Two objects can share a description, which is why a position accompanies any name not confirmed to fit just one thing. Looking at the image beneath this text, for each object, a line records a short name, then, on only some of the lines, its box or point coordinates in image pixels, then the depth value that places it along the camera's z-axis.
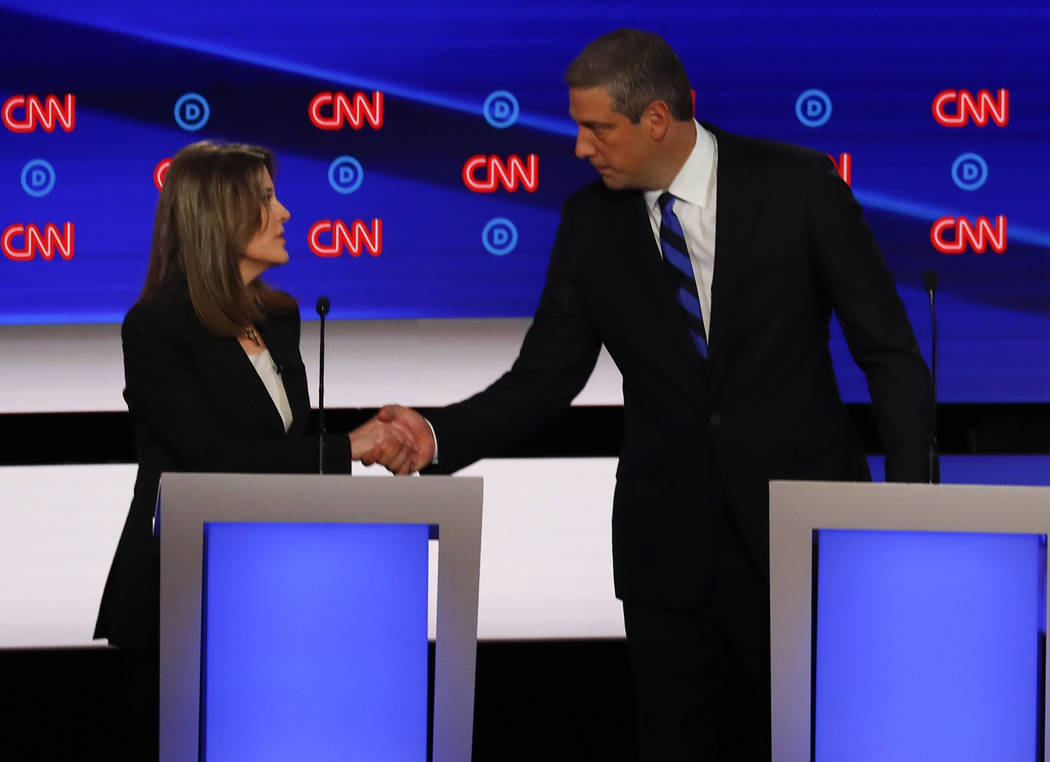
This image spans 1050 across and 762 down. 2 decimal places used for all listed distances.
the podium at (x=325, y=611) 10.50
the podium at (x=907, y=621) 10.46
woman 11.02
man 10.91
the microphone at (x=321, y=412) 10.73
